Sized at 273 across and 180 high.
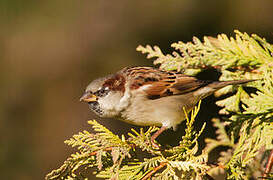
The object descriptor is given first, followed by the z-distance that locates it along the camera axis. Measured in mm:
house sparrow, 3555
